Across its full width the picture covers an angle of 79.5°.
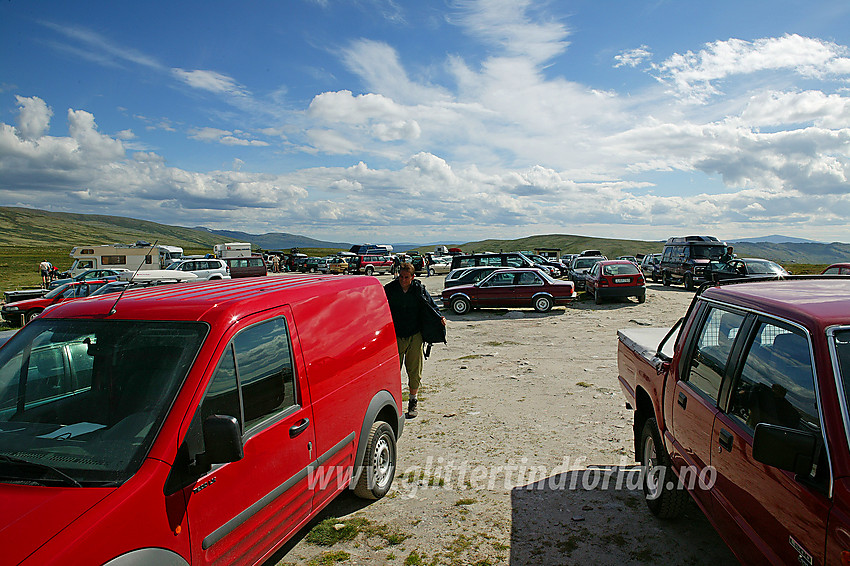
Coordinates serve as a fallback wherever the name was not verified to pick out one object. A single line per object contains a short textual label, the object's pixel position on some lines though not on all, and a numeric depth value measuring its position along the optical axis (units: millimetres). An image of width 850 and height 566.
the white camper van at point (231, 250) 45472
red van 2078
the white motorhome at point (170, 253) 50219
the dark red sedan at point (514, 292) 18022
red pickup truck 1972
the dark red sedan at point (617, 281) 19484
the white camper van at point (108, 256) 30188
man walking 6676
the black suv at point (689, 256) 24438
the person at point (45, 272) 31338
